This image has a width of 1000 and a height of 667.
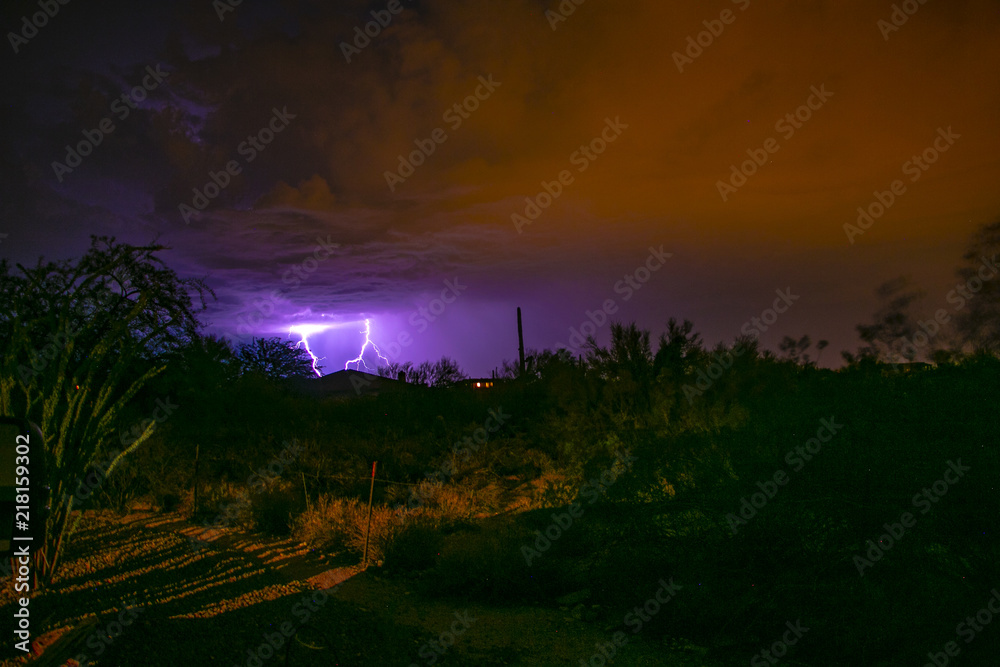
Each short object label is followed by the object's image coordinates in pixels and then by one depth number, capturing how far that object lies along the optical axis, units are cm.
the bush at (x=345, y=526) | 1028
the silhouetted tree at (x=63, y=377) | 708
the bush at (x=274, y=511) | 1204
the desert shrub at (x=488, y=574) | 827
